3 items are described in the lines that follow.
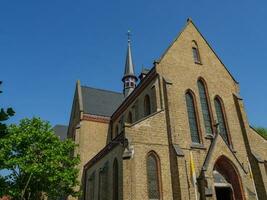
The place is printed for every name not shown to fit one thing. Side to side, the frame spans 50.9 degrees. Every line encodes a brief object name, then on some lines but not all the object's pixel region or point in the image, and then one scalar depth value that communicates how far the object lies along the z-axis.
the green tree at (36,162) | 18.95
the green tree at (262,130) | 41.00
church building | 16.89
